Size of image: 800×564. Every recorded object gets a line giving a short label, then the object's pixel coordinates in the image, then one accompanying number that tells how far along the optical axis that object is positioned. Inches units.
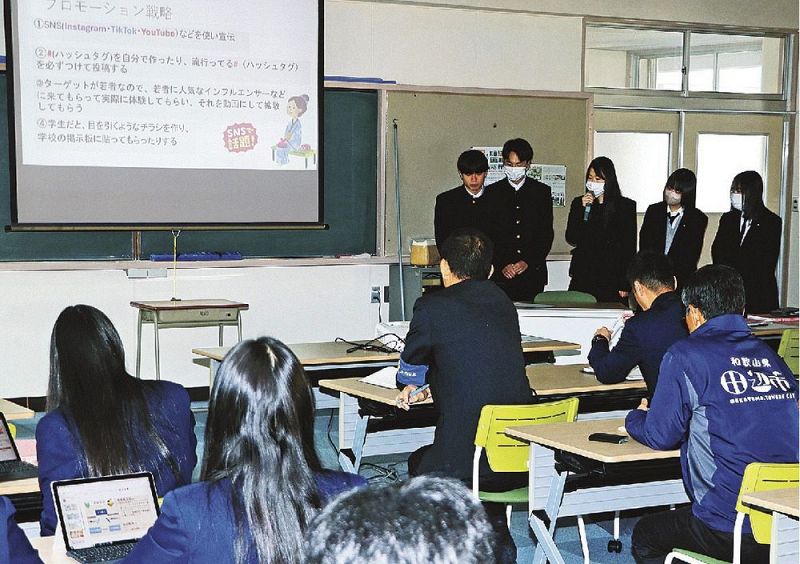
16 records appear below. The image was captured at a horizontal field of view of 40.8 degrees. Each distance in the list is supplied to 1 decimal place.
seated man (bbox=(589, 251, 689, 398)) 154.7
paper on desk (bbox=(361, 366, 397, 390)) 172.1
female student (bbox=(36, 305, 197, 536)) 101.9
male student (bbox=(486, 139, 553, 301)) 274.5
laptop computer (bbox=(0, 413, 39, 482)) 121.2
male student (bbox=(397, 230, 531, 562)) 150.6
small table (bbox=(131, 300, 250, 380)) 257.9
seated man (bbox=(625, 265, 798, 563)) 120.2
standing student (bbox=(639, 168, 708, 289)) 253.4
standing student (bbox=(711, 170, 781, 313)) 249.8
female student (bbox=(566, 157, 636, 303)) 254.8
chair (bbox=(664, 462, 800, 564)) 112.0
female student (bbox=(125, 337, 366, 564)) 74.7
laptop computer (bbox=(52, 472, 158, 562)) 88.4
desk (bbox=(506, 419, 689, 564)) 131.5
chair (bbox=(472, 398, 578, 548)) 144.6
